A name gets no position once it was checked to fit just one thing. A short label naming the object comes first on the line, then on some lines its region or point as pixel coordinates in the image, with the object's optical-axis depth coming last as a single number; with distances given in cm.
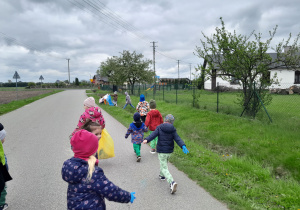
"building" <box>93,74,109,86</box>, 10109
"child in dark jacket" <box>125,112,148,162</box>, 550
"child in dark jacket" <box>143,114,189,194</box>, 408
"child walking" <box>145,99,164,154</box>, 627
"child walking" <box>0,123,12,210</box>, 293
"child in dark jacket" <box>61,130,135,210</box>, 205
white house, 2911
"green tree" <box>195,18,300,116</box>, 944
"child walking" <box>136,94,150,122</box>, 827
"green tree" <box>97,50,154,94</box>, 3180
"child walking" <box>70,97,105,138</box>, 448
